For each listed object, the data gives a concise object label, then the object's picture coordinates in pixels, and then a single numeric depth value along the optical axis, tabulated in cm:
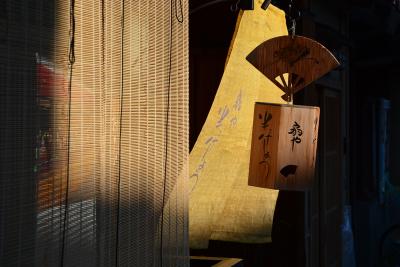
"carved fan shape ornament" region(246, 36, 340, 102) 510
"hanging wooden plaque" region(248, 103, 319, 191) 489
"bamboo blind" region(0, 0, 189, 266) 246
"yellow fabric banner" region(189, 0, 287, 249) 549
